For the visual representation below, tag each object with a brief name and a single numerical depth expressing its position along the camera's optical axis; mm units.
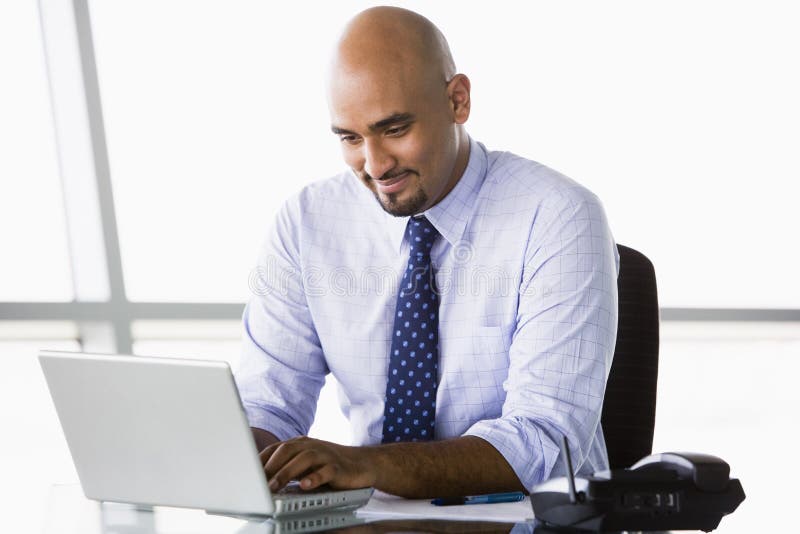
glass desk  2692
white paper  2760
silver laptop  2654
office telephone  2613
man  3083
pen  2848
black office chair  3233
